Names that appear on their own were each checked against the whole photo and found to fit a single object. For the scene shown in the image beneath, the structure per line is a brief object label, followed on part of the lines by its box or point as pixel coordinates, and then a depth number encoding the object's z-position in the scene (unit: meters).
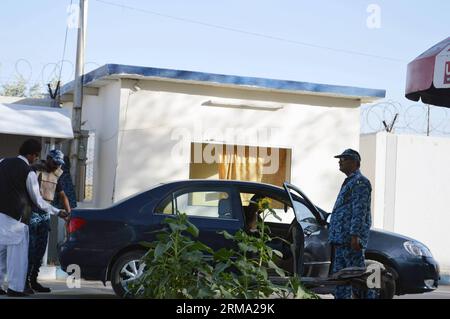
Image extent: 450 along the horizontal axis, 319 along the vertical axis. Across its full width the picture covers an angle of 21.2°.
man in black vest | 13.70
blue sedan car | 14.01
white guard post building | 22.13
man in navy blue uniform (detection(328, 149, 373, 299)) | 11.68
